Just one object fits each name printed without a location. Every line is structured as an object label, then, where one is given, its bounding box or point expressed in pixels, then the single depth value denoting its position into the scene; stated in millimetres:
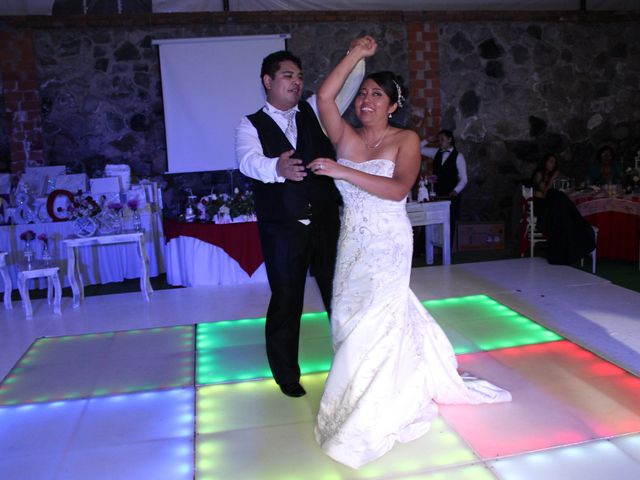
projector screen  7941
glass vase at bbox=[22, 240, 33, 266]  5469
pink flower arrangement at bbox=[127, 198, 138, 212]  6344
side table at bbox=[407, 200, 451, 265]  6734
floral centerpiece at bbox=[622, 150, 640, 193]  6875
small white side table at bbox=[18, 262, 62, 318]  5316
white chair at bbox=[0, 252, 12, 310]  5339
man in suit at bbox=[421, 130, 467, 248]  7613
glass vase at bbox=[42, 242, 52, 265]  5559
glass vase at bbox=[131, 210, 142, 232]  6009
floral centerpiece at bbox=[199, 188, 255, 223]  6305
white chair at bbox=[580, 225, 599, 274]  6250
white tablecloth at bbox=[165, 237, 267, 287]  6285
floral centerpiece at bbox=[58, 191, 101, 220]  5809
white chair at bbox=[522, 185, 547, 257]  6895
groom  3127
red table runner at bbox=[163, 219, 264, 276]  6180
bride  2689
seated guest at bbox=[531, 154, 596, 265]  6297
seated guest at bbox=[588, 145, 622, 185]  7714
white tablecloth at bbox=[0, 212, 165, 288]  6328
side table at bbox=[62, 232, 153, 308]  5633
